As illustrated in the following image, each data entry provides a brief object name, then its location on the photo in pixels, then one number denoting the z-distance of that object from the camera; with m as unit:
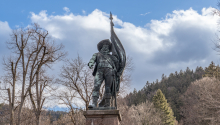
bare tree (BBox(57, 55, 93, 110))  17.97
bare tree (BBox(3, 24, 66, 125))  14.83
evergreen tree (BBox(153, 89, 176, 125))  40.11
